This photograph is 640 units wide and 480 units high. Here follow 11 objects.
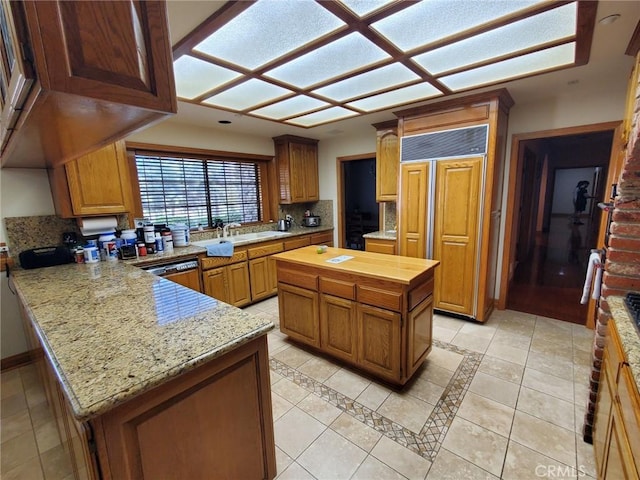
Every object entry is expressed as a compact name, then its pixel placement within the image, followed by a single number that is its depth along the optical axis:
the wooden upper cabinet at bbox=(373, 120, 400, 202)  3.79
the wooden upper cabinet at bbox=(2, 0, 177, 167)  0.65
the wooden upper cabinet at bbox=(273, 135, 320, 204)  4.49
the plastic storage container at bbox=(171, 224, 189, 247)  3.35
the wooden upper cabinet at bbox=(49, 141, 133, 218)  2.44
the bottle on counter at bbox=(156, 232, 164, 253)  3.07
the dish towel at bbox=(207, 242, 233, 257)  3.26
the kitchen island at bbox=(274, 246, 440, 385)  2.01
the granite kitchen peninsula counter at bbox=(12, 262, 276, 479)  0.82
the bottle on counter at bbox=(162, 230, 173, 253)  3.14
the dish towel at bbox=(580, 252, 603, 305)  1.72
